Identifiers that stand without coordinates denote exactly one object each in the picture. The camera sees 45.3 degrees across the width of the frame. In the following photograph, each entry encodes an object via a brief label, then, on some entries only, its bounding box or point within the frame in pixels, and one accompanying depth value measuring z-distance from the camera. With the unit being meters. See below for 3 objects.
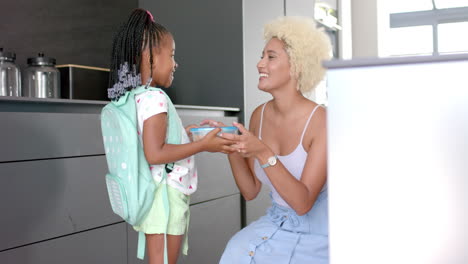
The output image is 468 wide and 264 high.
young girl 1.60
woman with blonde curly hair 1.45
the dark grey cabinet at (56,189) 1.88
